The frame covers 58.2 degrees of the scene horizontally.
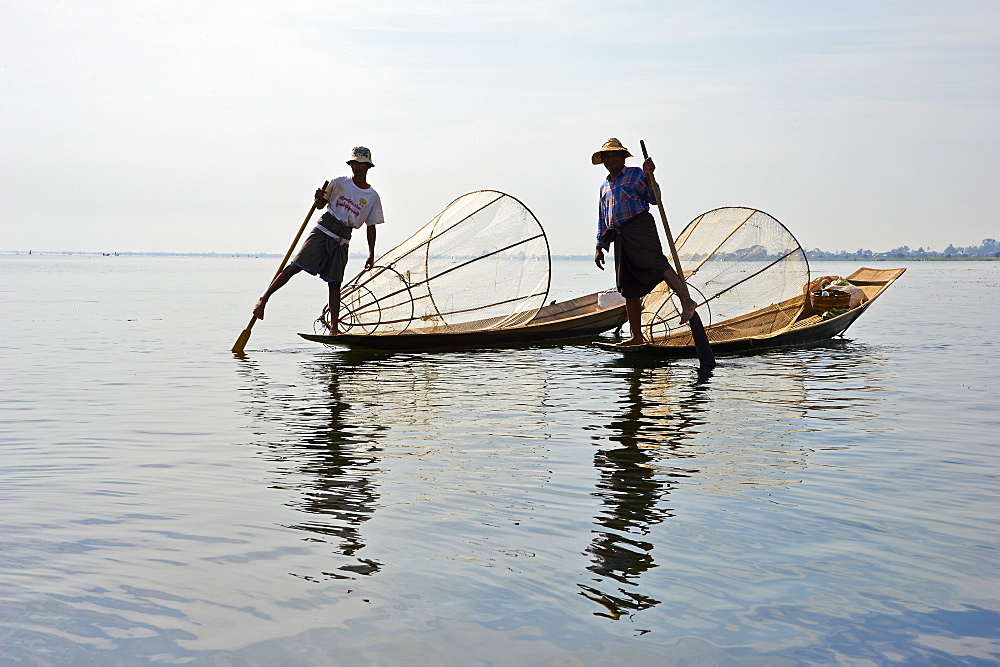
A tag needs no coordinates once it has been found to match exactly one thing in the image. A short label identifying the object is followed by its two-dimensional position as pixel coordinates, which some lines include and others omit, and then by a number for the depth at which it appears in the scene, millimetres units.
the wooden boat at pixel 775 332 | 10461
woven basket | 12367
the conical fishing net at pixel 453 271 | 11484
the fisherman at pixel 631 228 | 9812
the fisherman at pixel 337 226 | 10672
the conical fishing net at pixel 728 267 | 11609
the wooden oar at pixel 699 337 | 9930
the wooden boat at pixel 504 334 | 10734
